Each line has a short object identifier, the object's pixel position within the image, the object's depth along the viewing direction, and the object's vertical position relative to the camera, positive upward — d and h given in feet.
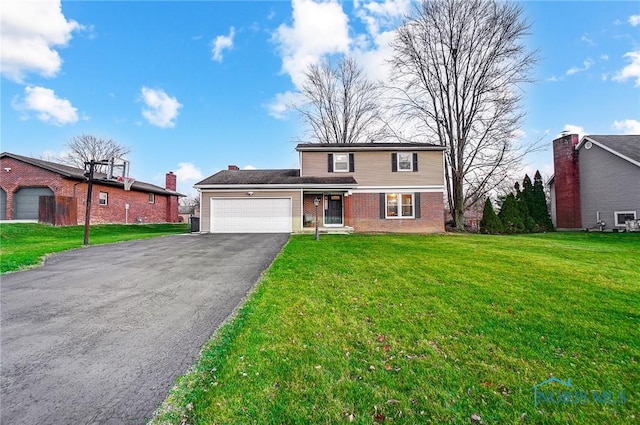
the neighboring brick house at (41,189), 61.21 +7.63
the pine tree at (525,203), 64.44 +4.09
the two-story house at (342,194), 53.78 +5.38
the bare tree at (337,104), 92.84 +37.97
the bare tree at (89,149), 126.41 +33.10
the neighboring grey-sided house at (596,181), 53.31 +7.85
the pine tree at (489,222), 61.52 -0.15
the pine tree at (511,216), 63.00 +1.11
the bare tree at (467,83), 63.82 +32.01
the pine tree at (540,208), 65.57 +2.94
